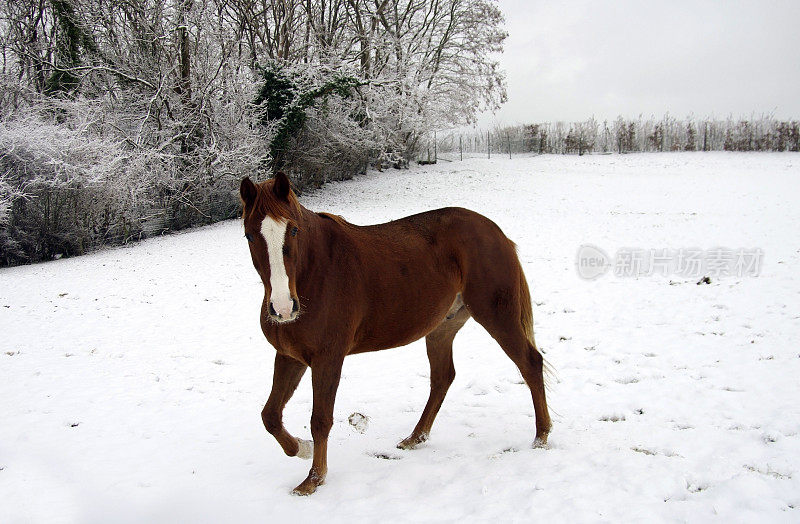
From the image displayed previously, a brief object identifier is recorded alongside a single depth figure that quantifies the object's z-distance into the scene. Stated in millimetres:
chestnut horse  2932
